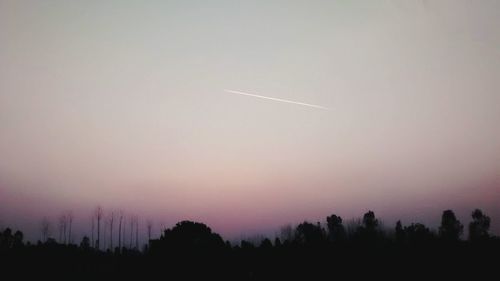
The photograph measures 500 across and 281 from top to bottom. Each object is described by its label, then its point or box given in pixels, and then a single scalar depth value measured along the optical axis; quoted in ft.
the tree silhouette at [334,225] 339.77
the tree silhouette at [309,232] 203.25
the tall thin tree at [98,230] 368.19
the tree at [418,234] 177.59
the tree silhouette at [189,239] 135.13
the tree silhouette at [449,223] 285.27
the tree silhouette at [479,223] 294.66
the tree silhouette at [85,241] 362.45
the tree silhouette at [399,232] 219.00
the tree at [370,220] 328.19
